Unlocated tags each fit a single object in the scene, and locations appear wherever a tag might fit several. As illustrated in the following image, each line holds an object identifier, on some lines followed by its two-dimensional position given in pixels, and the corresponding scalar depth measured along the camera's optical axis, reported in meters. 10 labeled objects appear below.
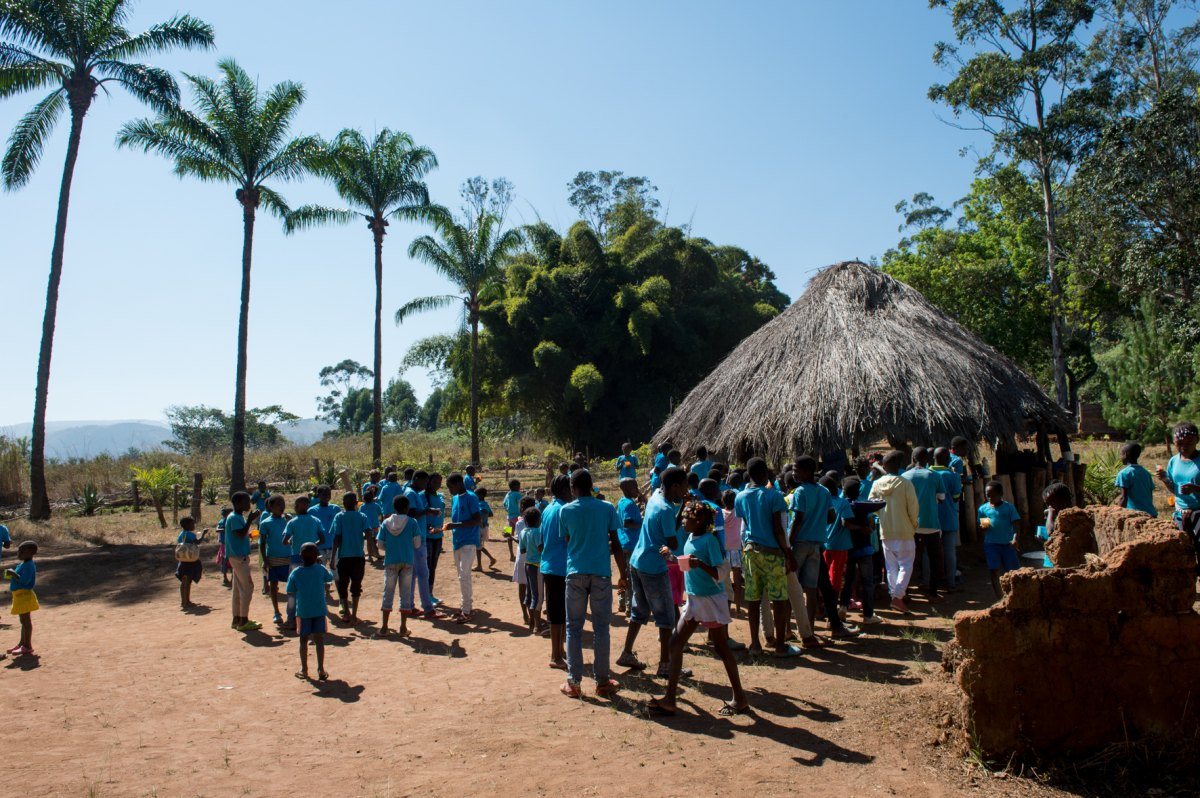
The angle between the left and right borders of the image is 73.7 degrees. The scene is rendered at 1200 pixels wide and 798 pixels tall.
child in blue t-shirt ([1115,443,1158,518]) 7.51
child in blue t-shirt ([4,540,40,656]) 8.41
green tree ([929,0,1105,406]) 24.95
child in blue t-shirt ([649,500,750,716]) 5.64
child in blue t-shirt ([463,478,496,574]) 10.94
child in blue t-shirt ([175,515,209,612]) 10.10
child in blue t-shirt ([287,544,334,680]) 7.20
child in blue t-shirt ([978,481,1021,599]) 7.69
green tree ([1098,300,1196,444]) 21.62
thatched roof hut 10.86
